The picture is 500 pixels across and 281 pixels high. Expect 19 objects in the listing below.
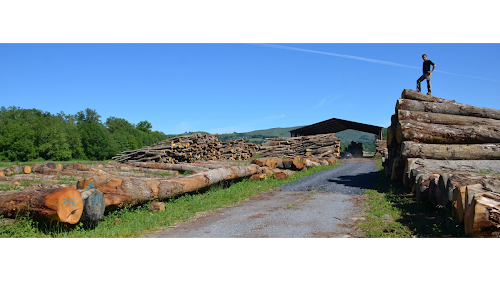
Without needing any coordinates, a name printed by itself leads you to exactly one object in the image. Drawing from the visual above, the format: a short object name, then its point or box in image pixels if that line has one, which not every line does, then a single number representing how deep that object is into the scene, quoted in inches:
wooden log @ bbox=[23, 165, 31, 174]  562.9
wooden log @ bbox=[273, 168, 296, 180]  520.4
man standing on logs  468.5
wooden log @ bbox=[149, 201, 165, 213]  293.9
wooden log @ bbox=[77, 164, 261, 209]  266.5
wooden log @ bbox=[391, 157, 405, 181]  404.2
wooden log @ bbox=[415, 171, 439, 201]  283.4
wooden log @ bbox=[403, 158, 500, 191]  344.8
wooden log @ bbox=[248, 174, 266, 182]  503.5
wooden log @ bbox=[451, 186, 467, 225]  190.4
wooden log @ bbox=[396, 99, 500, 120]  449.4
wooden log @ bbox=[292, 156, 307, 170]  637.3
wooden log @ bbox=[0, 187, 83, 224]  208.7
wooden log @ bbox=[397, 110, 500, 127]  425.7
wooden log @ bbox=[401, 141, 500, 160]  382.0
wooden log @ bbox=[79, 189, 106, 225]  225.1
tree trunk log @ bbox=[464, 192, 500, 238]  152.1
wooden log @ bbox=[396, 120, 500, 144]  398.3
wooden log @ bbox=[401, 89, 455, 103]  468.2
